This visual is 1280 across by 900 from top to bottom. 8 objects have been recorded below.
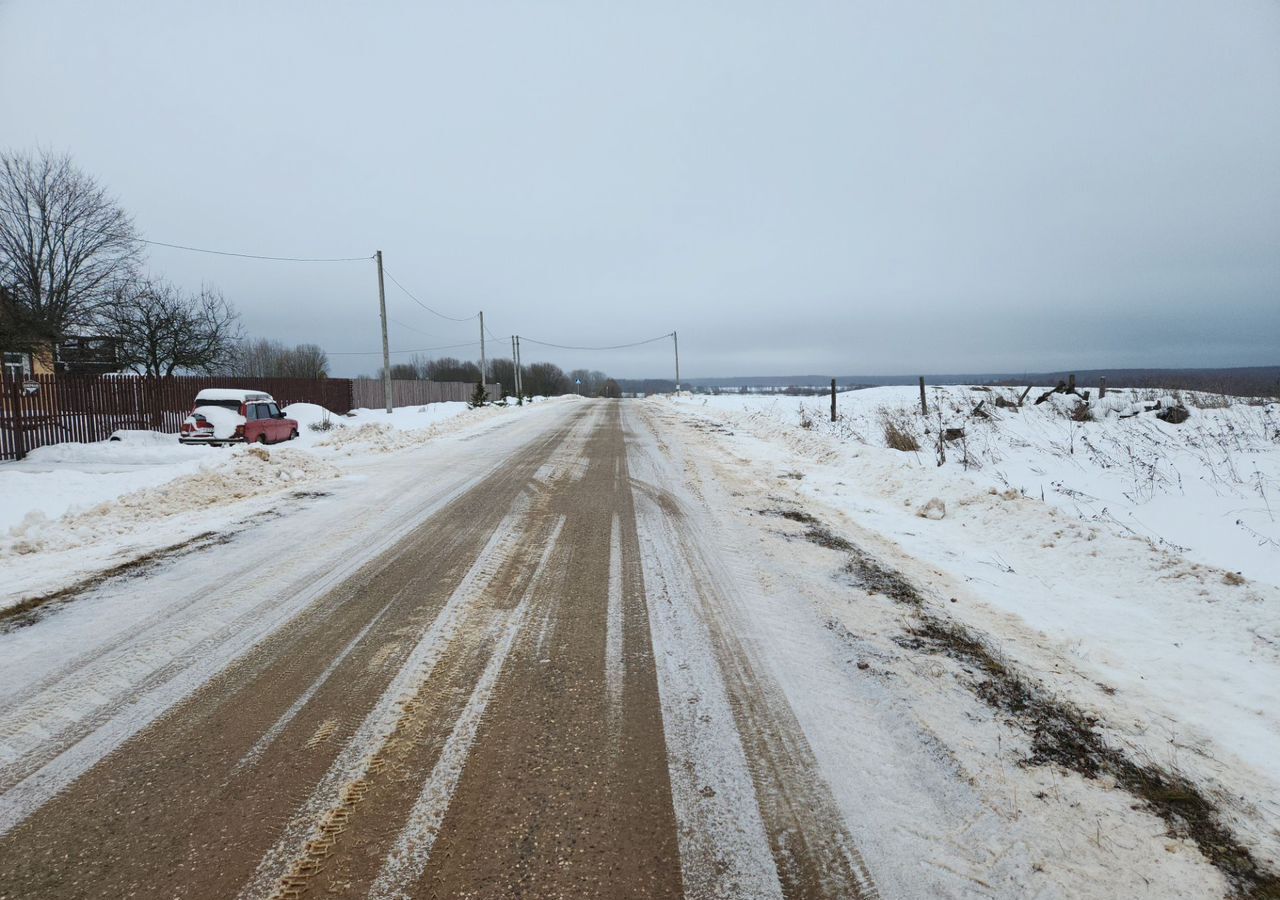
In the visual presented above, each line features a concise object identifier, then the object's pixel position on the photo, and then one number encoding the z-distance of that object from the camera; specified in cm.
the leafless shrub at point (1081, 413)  1568
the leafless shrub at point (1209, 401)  1508
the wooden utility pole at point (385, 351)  2599
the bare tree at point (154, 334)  2547
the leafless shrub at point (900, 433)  1155
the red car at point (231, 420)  1493
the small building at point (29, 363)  2511
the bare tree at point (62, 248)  2500
